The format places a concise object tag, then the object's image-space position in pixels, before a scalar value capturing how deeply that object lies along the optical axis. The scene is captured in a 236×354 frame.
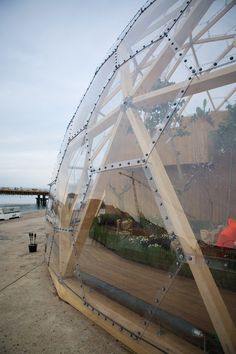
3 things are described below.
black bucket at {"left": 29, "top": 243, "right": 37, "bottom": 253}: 10.73
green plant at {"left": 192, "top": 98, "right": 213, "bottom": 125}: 3.13
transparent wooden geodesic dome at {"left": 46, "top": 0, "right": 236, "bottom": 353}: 3.06
